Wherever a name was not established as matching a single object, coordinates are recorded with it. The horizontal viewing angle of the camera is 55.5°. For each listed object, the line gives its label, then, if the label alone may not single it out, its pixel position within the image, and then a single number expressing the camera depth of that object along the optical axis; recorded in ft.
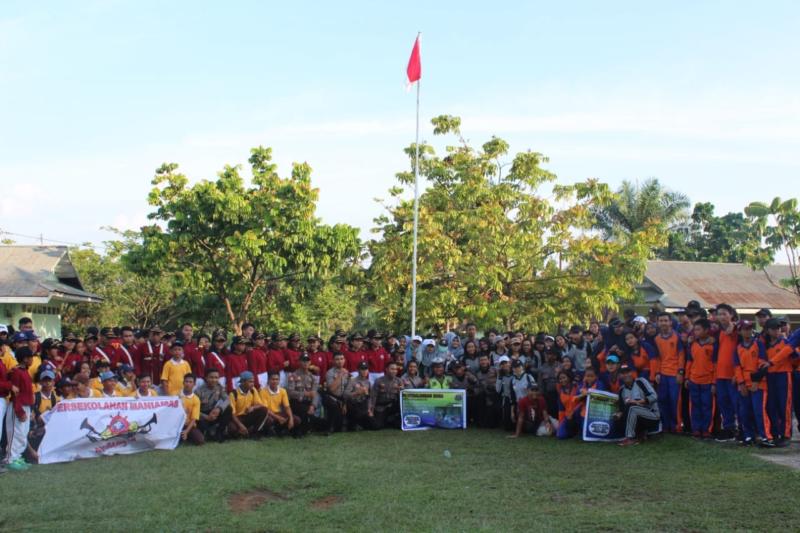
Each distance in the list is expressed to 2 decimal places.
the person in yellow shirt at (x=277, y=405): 37.91
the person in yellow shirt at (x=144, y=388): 34.78
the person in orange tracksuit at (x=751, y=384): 30.99
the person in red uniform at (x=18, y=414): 30.42
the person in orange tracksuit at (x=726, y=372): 32.42
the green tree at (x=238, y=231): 61.67
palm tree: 105.40
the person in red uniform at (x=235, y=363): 39.19
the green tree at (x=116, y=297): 94.27
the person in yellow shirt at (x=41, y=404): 31.60
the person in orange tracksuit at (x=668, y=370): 35.06
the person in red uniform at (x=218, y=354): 39.09
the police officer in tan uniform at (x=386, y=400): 41.45
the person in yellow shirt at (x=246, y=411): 36.83
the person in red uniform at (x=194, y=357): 38.88
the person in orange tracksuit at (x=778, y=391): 30.81
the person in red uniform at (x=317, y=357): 42.37
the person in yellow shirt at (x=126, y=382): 35.29
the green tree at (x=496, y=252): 61.46
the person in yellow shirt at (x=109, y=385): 33.99
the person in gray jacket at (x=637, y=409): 33.94
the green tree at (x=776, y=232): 84.19
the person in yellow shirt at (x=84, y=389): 32.99
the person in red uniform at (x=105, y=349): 37.55
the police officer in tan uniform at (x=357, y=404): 40.70
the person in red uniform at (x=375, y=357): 44.06
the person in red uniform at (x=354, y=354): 43.68
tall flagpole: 55.26
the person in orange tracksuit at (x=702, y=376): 33.58
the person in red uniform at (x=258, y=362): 40.34
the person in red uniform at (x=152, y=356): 38.58
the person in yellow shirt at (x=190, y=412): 35.09
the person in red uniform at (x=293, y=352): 41.52
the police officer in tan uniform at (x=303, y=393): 39.04
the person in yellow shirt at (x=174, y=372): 36.94
